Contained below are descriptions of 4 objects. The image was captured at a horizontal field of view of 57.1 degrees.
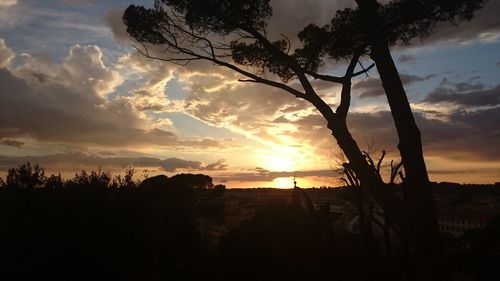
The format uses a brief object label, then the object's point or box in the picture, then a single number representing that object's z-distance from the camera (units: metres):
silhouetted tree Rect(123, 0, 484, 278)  7.21
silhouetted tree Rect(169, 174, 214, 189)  36.84
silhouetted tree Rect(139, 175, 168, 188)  29.67
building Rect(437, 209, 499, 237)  31.44
